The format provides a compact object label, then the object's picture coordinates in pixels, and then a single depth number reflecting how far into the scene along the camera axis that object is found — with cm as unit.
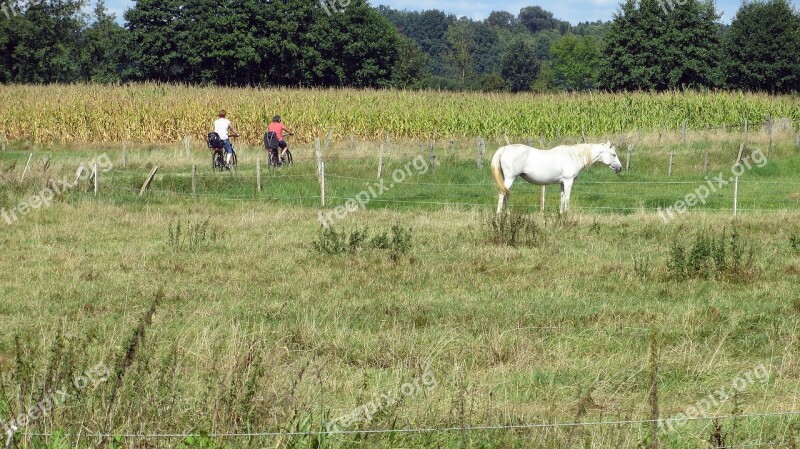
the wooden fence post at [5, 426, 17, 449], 501
